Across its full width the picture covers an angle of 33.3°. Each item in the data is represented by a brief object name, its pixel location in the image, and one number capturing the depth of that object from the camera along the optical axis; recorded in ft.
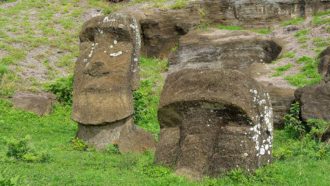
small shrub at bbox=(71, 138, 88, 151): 41.52
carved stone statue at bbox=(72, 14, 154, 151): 41.91
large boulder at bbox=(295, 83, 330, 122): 46.91
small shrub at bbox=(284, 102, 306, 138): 47.40
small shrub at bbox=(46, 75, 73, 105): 61.16
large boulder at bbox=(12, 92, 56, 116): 56.49
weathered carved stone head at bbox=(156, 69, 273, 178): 28.63
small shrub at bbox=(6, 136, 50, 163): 32.78
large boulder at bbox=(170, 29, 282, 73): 72.69
